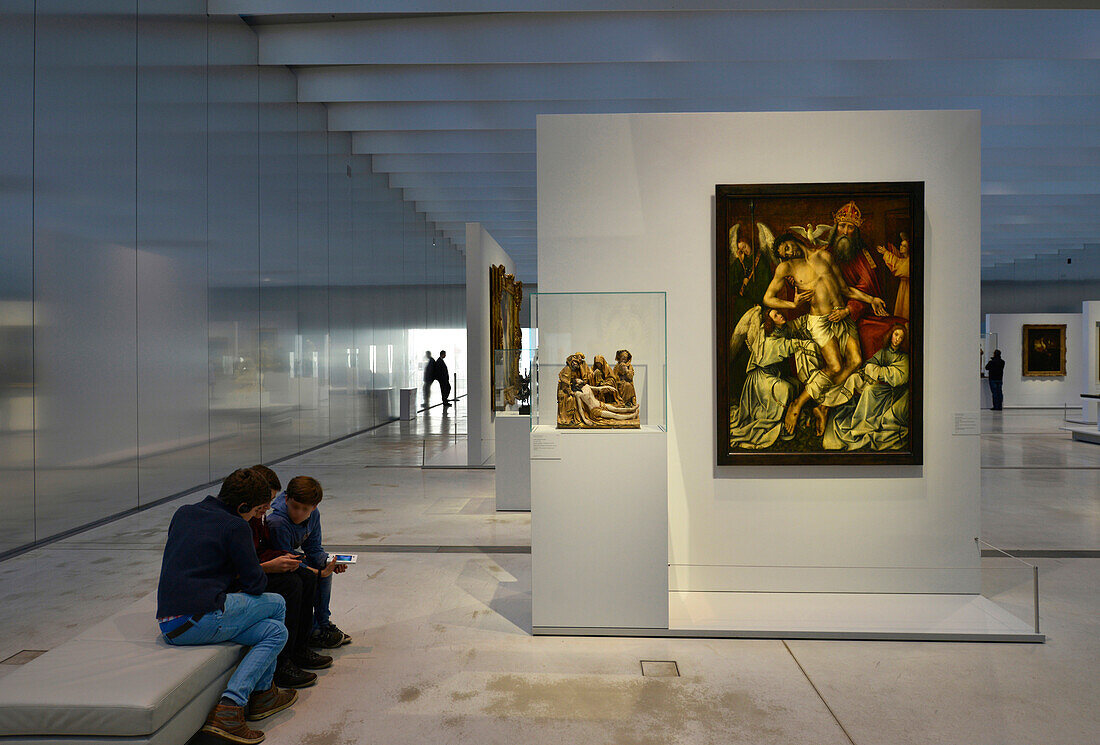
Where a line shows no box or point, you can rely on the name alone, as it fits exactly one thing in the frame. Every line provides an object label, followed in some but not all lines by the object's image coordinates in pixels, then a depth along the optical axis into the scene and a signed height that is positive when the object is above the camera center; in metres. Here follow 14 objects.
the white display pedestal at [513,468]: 9.50 -1.22
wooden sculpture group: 5.41 -0.18
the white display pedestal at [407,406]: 23.42 -1.09
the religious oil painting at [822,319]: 5.89 +0.38
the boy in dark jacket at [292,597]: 4.41 -1.35
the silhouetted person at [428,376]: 25.38 -0.20
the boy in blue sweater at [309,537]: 4.63 -1.02
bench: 3.28 -1.42
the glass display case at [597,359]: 5.43 +0.07
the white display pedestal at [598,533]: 5.27 -1.13
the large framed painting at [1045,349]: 27.28 +0.64
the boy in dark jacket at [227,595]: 3.80 -1.13
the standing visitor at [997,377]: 25.58 -0.33
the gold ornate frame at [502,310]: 14.32 +1.17
